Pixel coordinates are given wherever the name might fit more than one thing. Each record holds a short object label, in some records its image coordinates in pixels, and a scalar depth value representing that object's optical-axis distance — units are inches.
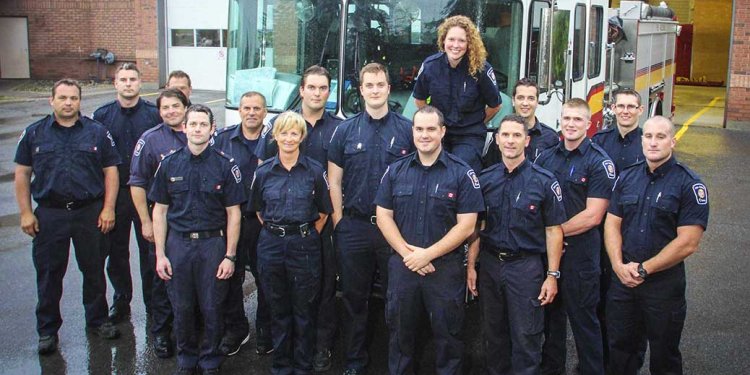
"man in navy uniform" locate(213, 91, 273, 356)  225.1
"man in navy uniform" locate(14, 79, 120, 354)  223.6
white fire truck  235.6
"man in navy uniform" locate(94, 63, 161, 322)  245.0
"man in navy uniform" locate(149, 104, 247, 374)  205.2
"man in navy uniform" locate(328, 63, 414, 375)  204.5
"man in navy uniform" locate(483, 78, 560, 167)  215.8
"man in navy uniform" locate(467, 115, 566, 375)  184.5
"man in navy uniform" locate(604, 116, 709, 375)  173.5
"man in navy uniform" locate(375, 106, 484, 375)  186.4
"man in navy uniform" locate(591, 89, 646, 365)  213.0
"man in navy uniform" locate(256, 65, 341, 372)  211.9
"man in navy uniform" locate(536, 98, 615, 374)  195.0
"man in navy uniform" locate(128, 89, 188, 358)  221.0
